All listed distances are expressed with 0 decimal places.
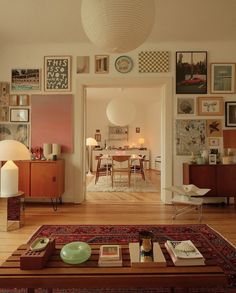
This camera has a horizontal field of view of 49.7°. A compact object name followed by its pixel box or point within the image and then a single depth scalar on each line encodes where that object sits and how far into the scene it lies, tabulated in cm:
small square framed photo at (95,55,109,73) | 475
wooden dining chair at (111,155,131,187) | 642
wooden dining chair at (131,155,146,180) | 692
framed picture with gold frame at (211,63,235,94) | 468
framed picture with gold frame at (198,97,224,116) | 468
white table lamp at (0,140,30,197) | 319
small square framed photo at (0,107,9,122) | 486
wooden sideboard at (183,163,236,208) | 439
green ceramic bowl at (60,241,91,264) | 157
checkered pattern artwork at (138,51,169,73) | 469
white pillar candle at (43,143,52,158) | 464
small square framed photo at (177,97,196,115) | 470
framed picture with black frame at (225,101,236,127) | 468
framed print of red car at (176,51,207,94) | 468
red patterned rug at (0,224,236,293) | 274
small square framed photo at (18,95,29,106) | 482
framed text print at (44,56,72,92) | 477
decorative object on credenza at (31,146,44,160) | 461
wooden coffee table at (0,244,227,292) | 141
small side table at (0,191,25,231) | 335
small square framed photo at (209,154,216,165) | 448
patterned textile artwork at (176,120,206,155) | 470
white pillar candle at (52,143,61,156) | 464
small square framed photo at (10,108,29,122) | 484
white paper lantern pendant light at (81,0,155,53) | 183
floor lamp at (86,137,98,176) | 900
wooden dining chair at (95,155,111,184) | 676
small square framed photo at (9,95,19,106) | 483
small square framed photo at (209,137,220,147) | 471
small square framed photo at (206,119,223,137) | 469
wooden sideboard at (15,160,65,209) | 438
